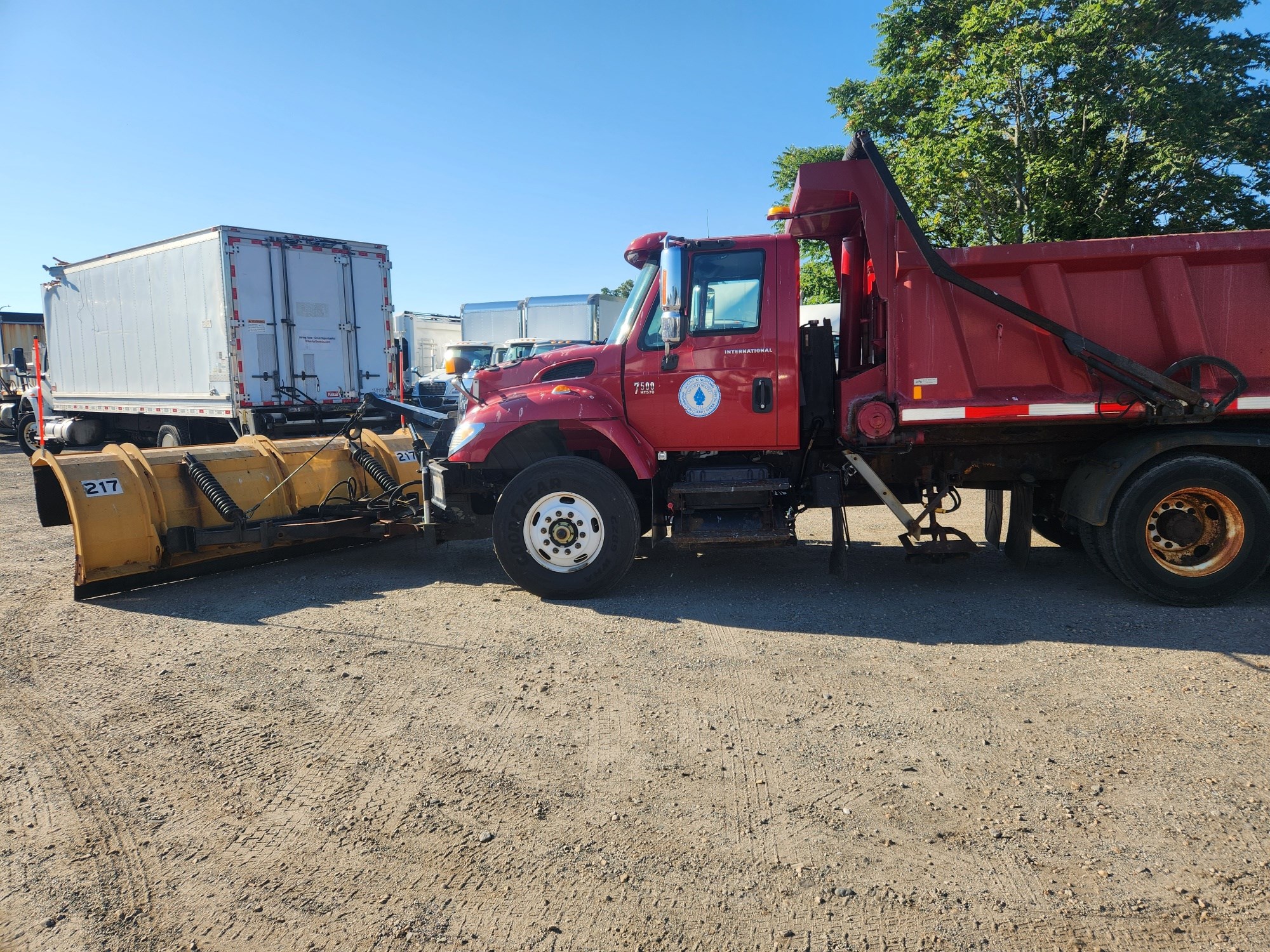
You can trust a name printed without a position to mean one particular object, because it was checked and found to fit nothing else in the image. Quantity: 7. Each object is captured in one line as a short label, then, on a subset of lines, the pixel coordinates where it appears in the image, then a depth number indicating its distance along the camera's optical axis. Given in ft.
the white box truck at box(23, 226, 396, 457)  40.81
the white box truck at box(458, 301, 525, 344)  87.51
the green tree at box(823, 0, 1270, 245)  48.42
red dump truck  19.13
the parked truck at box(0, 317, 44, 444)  62.28
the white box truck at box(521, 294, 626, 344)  81.41
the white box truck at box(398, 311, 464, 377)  96.73
